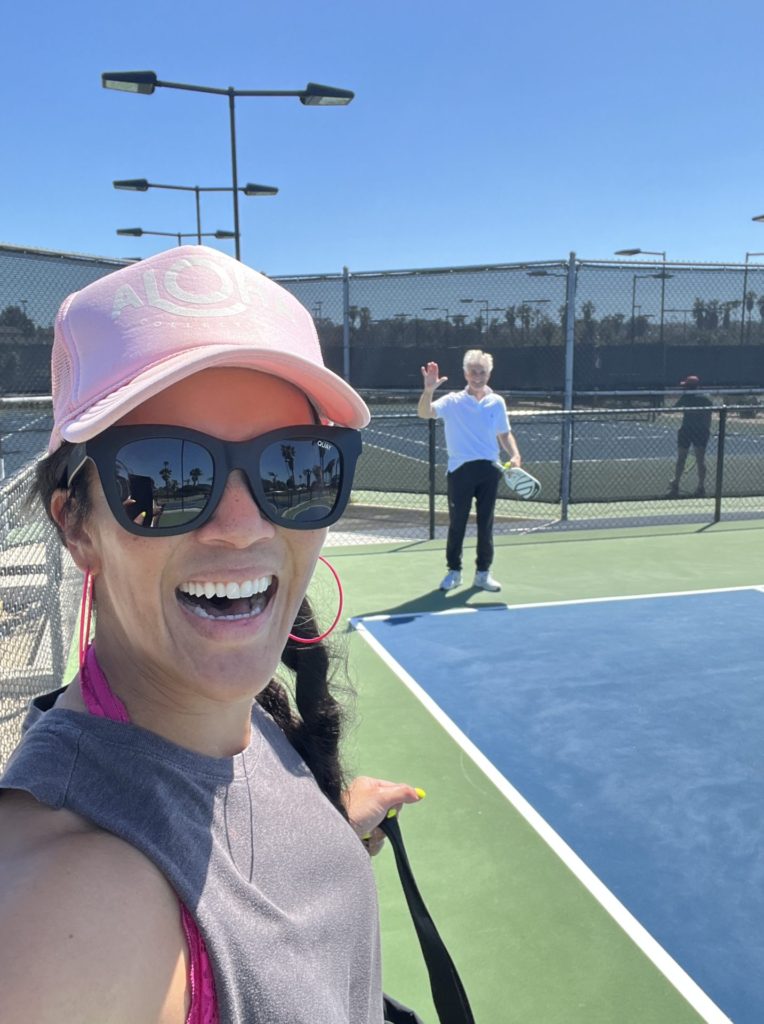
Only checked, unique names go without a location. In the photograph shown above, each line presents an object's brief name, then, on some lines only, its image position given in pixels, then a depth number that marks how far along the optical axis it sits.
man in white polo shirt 7.48
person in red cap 11.71
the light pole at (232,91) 10.16
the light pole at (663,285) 11.62
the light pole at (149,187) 13.58
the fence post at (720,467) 10.52
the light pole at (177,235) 18.29
